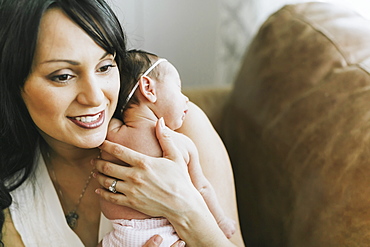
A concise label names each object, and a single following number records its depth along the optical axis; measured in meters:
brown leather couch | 1.30
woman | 1.20
